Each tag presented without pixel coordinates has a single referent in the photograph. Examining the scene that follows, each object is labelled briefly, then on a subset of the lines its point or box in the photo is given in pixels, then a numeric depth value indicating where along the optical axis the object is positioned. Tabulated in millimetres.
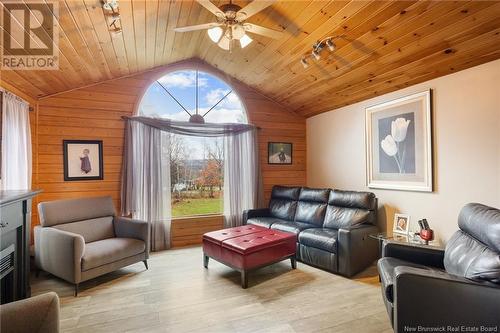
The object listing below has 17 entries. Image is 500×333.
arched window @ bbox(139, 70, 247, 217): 4441
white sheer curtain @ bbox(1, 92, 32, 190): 2791
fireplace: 1956
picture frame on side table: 3352
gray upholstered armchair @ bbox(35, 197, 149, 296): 2686
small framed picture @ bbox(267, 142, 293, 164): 5105
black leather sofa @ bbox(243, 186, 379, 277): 3156
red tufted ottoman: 2850
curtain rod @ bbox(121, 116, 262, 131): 4051
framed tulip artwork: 3229
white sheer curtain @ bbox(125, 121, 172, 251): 4047
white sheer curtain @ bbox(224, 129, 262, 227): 4707
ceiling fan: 2022
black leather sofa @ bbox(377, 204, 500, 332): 1604
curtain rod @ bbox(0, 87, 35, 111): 2747
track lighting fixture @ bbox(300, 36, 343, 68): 2896
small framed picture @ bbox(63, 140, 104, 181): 3799
